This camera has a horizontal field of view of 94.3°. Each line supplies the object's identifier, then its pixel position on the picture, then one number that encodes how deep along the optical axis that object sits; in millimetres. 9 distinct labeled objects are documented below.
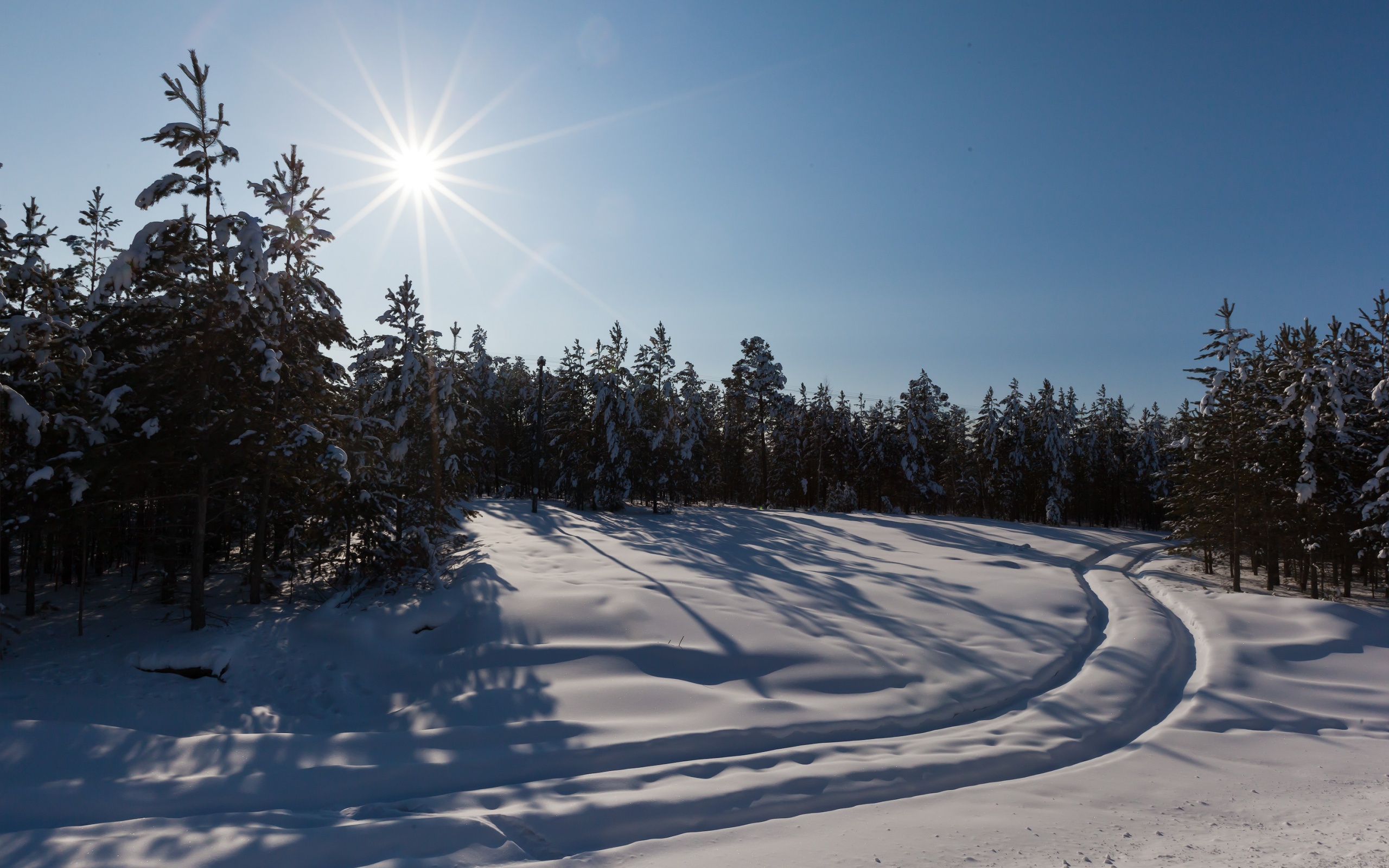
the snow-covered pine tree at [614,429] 36625
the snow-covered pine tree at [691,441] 40031
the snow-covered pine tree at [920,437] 51969
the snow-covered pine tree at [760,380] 46406
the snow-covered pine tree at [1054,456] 52250
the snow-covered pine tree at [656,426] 37156
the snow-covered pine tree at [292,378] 12586
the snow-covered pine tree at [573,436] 37469
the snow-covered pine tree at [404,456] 15586
